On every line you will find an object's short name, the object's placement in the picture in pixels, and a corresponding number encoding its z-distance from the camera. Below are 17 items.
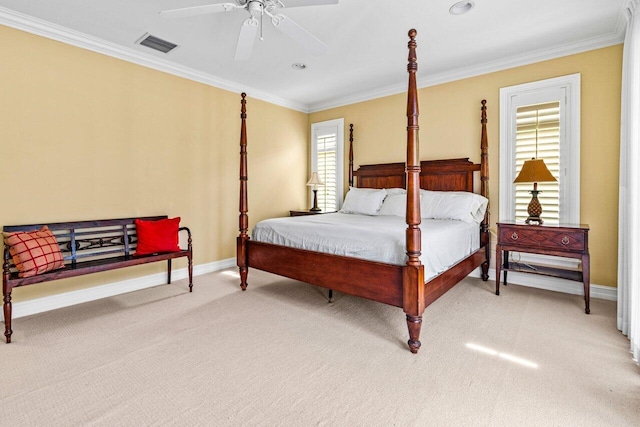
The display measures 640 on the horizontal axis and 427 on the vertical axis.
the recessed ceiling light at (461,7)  2.66
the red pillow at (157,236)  3.45
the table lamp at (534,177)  3.19
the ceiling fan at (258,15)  2.21
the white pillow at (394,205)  4.02
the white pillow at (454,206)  3.56
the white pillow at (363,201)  4.27
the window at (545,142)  3.39
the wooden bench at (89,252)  2.54
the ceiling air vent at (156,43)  3.27
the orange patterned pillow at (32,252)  2.58
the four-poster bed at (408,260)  2.27
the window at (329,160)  5.46
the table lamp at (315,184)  5.38
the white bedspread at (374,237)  2.50
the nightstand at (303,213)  5.13
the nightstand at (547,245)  2.94
